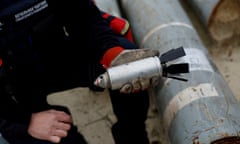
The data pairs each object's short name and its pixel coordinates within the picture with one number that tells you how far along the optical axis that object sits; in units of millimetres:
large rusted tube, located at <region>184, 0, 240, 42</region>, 1947
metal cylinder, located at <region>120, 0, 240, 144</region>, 1241
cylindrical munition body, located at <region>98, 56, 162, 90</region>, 1173
